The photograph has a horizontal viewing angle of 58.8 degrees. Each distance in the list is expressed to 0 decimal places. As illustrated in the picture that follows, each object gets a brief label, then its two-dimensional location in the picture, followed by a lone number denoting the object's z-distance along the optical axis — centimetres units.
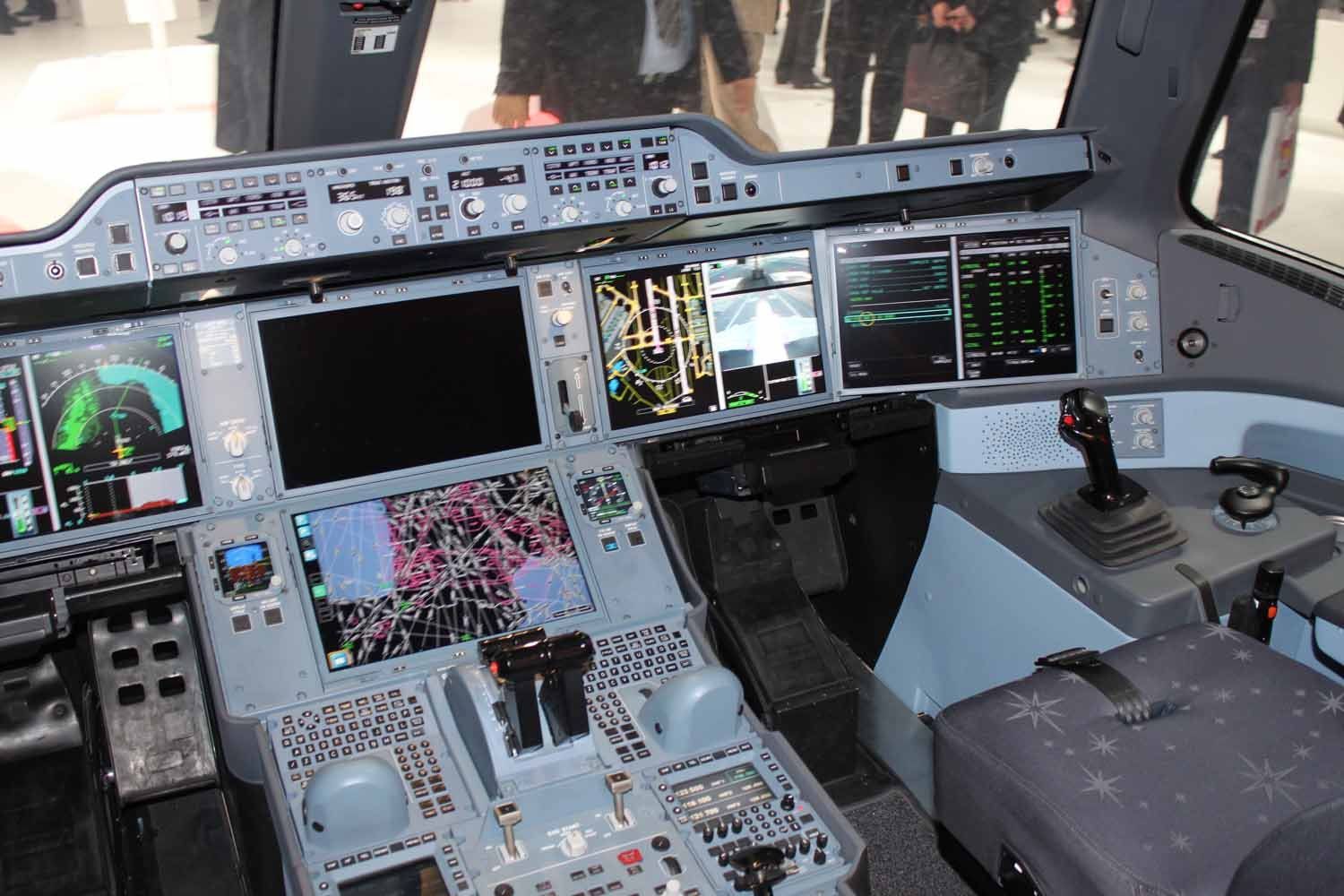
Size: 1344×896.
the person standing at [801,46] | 340
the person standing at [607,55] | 296
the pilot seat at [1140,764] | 169
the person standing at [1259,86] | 293
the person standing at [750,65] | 326
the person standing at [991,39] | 341
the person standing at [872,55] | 343
